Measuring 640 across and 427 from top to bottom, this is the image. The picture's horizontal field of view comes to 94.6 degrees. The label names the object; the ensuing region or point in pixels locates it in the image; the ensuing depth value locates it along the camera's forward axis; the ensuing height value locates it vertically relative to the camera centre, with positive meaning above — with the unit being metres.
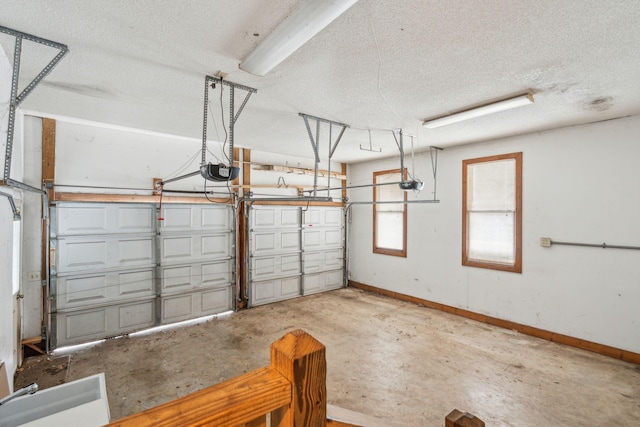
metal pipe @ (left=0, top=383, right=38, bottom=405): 1.18 -0.74
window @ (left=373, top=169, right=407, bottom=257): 5.75 -0.09
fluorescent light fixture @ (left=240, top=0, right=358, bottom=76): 1.43 +1.03
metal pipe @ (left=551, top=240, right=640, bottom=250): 3.33 -0.37
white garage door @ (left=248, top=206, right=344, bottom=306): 5.33 -0.74
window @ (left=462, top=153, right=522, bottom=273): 4.21 +0.03
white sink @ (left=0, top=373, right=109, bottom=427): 1.36 -0.97
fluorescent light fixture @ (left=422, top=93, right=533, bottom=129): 2.77 +1.08
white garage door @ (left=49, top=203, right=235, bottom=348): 3.68 -0.75
